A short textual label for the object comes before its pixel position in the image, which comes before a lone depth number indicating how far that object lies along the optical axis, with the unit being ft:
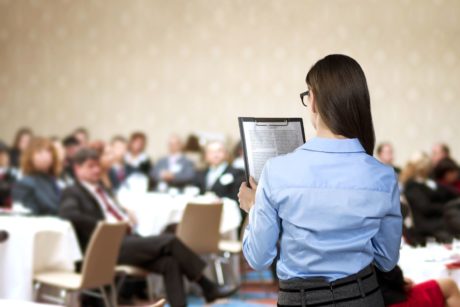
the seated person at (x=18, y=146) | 40.68
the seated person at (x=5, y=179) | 27.94
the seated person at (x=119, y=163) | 34.82
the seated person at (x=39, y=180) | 23.47
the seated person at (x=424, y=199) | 28.78
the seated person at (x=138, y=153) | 41.42
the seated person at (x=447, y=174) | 31.09
